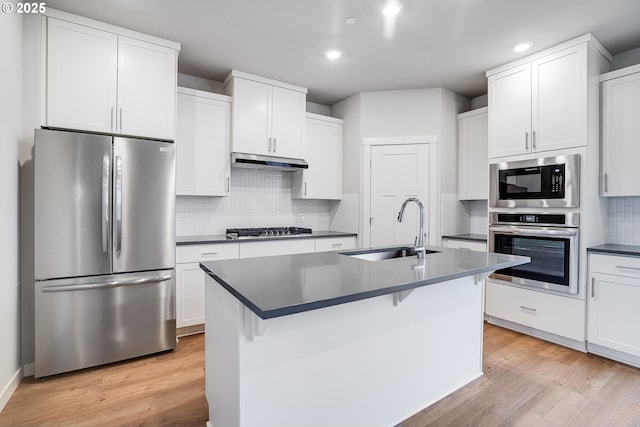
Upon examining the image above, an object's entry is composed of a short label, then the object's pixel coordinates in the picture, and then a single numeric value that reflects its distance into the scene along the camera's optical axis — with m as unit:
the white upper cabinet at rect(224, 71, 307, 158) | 3.44
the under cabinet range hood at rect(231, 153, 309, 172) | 3.39
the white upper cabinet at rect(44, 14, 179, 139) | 2.37
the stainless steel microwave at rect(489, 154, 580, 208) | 2.72
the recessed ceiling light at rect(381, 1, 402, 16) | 2.28
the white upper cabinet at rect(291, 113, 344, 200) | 4.05
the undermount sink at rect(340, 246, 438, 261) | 2.19
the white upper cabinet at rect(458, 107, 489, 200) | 3.70
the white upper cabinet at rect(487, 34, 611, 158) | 2.69
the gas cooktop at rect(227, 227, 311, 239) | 3.45
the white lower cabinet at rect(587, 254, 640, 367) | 2.44
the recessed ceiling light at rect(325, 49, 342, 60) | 3.01
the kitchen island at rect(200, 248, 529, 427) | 1.27
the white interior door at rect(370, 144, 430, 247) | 3.81
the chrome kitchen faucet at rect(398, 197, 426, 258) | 2.01
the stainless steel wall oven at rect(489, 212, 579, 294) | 2.73
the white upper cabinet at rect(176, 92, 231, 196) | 3.21
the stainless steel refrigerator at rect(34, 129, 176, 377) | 2.22
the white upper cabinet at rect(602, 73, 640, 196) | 2.62
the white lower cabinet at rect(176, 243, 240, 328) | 2.95
